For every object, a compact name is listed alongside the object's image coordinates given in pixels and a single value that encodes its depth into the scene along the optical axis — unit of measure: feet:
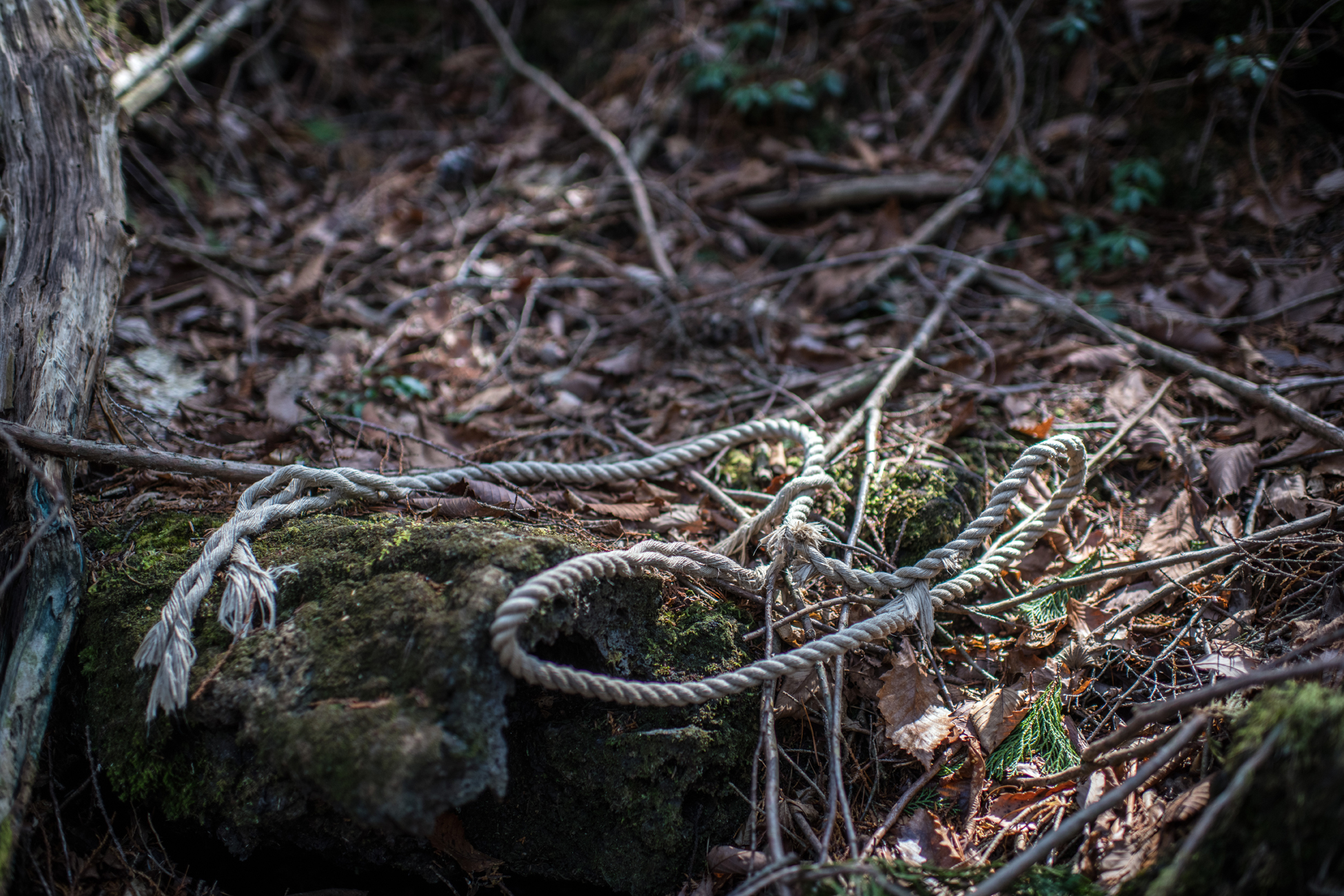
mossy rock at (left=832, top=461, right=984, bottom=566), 7.27
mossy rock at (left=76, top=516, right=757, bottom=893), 4.62
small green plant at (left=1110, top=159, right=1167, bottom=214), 11.34
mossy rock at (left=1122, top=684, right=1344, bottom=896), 3.78
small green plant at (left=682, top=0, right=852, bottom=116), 13.83
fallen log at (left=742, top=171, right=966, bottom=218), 12.86
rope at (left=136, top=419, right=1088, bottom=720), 4.87
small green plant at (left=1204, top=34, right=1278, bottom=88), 10.50
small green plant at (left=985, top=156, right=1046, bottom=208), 12.12
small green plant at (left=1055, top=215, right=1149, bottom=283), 11.02
